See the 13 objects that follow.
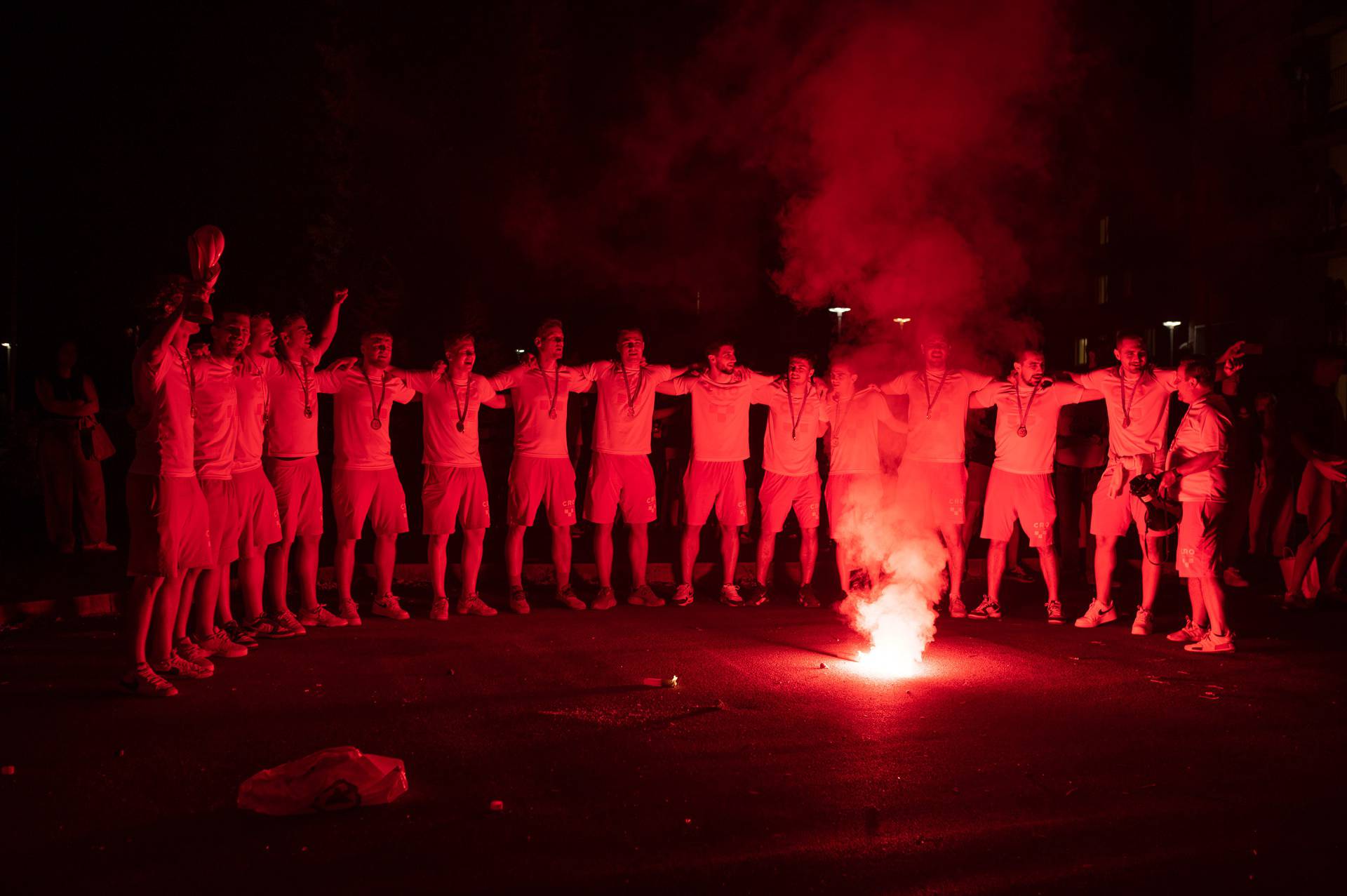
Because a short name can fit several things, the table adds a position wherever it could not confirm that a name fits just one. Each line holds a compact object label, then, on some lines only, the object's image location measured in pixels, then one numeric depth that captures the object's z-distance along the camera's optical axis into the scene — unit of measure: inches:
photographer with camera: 338.0
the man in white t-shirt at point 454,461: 386.9
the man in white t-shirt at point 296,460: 355.3
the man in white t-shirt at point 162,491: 276.7
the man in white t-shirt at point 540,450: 397.4
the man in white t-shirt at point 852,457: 418.9
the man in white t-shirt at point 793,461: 417.4
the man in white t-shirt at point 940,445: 400.5
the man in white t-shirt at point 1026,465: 387.9
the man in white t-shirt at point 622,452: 407.8
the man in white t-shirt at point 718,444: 414.3
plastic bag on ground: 199.0
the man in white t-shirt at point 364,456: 372.5
